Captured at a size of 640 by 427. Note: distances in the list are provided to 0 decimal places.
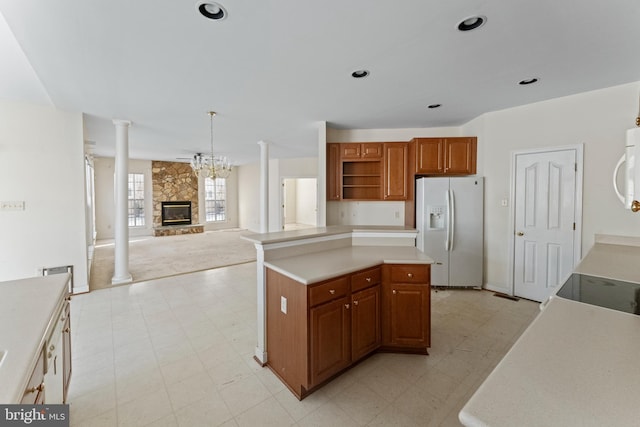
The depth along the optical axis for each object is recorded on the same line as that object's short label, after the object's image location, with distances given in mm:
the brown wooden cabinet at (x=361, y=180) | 4500
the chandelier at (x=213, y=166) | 5008
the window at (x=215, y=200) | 10352
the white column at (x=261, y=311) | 2314
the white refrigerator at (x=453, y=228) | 3990
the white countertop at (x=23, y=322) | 863
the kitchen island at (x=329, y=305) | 1931
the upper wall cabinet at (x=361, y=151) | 4391
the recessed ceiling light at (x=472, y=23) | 1849
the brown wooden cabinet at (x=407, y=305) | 2400
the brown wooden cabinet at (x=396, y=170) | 4328
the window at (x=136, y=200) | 8961
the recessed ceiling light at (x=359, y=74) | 2629
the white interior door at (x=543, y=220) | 3338
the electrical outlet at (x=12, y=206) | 3547
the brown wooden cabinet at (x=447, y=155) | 4148
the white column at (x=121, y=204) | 4332
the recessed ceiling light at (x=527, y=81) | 2821
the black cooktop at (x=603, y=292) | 1298
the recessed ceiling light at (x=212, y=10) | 1717
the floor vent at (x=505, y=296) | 3660
